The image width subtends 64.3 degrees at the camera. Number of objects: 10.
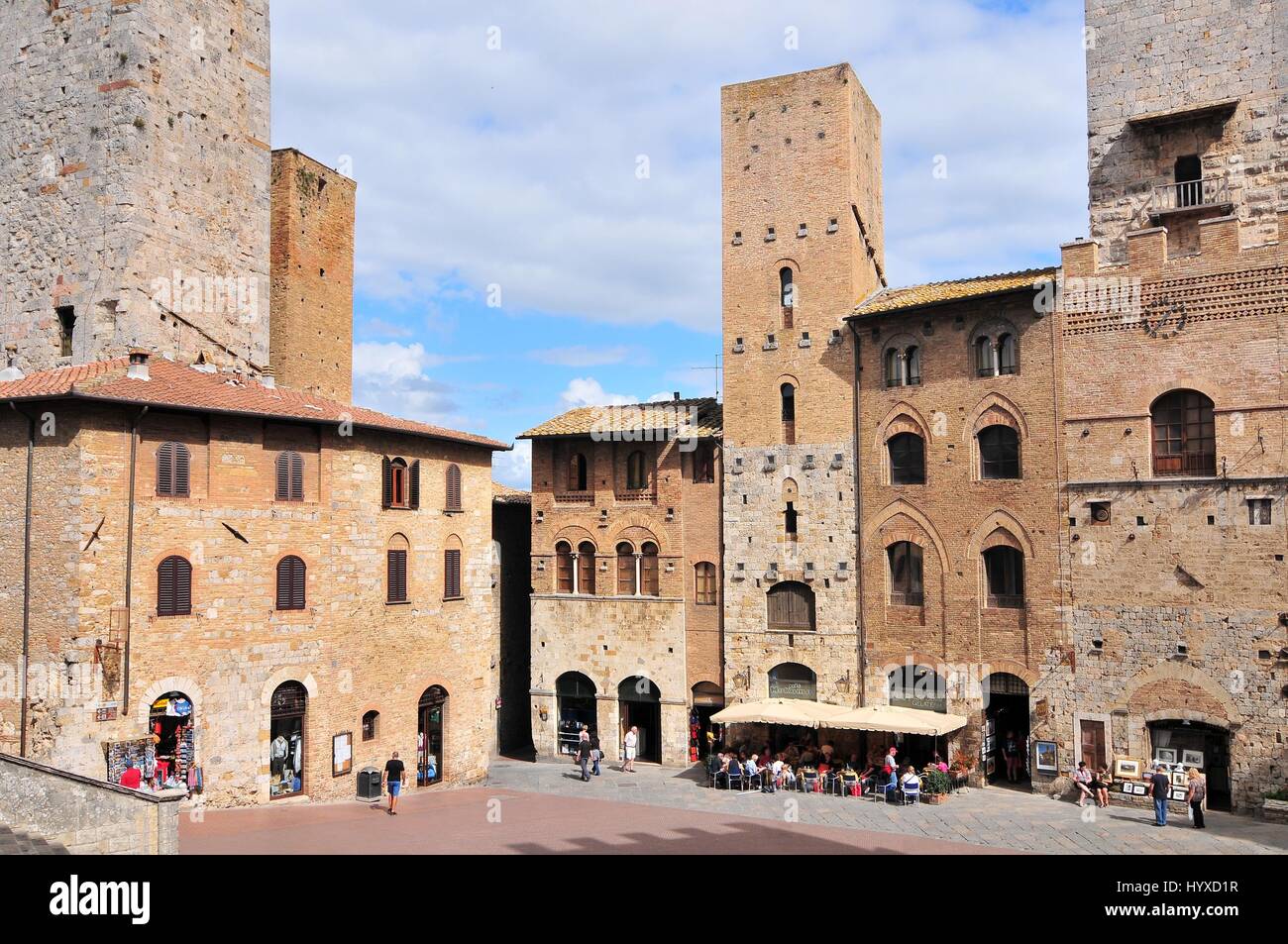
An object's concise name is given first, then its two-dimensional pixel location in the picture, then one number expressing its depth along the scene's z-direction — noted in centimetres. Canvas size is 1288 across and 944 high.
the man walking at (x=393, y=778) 2362
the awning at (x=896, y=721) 2606
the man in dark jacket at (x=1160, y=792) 2245
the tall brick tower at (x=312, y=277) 3222
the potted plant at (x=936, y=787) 2520
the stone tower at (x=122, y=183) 2702
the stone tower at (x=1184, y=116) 2541
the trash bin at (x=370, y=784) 2525
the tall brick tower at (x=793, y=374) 3045
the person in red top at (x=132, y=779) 2106
